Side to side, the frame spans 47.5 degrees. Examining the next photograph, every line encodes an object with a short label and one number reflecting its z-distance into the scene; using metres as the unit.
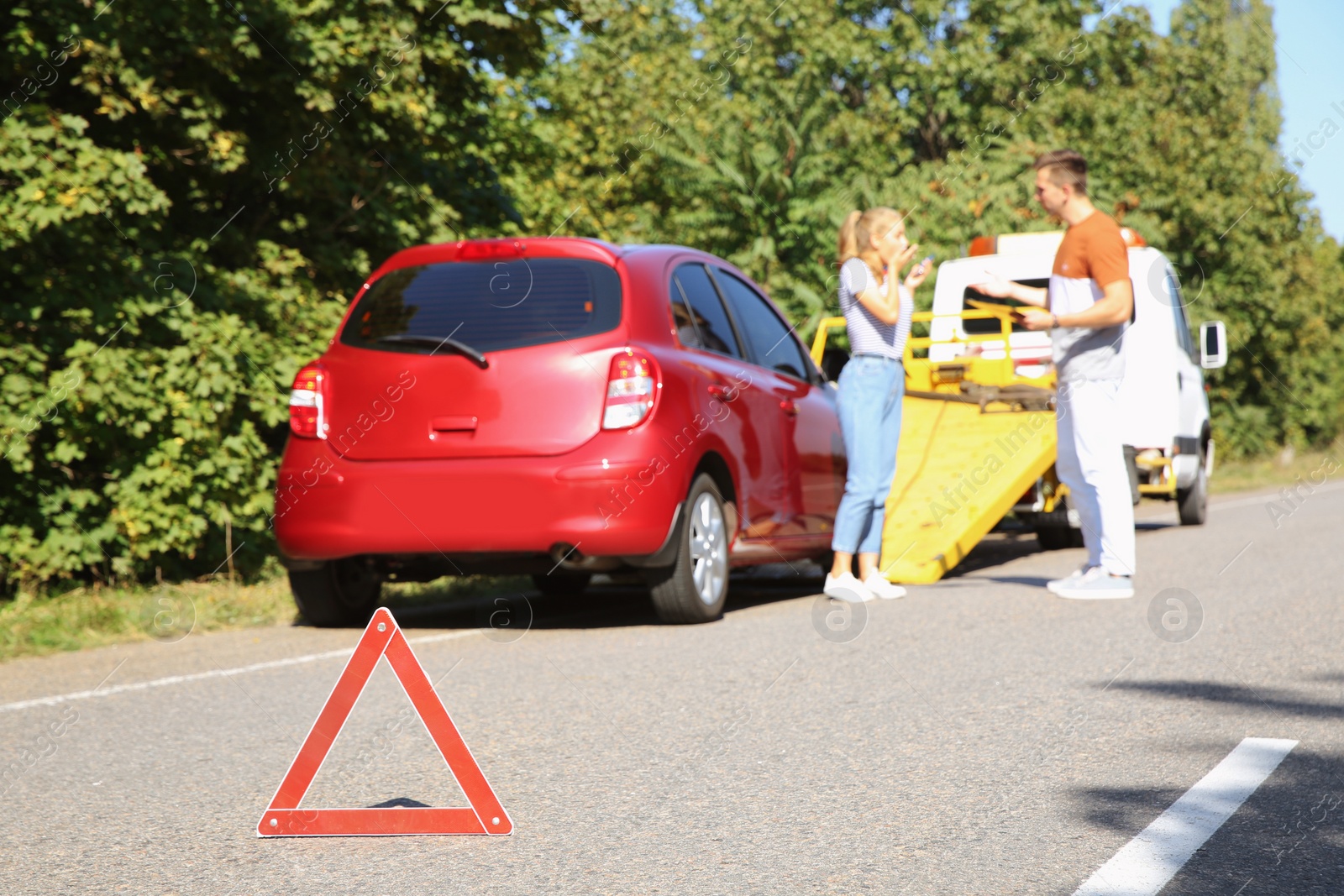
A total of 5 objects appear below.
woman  7.76
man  7.59
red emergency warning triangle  3.58
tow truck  9.10
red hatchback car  6.68
